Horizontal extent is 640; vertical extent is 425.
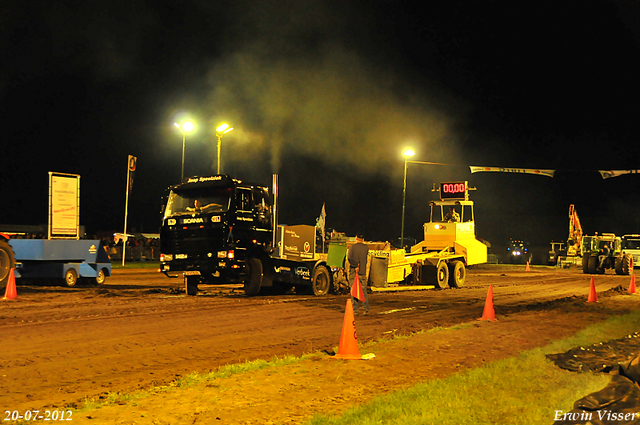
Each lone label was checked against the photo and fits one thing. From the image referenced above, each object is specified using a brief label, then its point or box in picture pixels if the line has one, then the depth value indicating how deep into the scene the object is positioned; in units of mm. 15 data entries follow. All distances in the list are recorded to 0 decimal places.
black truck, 16828
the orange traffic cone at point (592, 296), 18062
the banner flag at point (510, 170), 40562
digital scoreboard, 25766
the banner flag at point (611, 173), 39503
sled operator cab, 25078
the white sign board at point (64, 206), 19516
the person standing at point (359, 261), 13242
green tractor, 40312
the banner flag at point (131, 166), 34716
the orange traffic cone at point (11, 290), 15602
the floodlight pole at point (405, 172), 37462
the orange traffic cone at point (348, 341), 8172
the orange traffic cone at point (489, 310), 12766
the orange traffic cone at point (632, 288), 21906
